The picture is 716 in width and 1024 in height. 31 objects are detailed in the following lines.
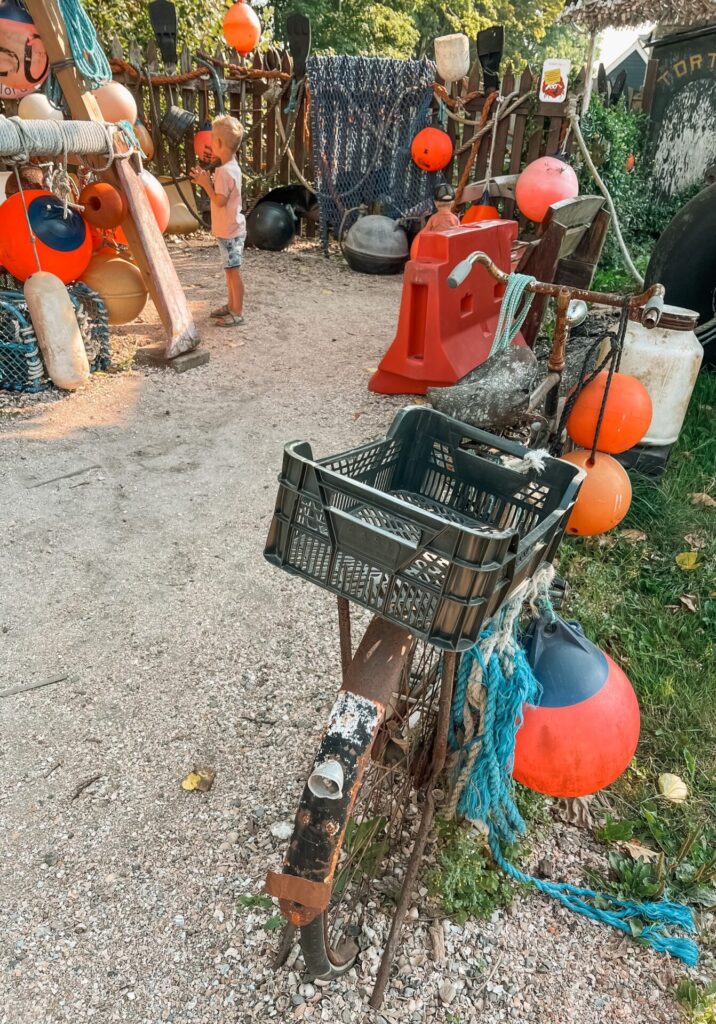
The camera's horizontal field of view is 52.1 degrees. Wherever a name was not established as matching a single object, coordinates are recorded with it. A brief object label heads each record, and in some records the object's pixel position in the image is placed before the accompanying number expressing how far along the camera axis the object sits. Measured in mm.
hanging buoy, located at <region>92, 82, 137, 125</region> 6930
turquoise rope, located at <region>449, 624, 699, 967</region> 1779
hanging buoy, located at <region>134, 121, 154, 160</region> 9133
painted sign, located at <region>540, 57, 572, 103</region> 8070
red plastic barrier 5074
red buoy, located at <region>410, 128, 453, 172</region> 9016
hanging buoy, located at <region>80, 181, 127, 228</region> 5660
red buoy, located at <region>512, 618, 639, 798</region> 1930
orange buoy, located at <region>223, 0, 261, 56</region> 9539
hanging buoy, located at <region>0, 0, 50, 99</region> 5461
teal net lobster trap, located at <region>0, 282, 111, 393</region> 4953
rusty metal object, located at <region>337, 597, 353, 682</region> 1817
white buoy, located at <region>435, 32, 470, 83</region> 8484
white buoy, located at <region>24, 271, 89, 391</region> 4992
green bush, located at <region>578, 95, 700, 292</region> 8734
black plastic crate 1359
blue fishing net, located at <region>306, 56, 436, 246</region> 9156
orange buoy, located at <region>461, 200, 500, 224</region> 8242
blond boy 6059
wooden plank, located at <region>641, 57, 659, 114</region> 9395
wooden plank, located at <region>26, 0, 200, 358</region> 5441
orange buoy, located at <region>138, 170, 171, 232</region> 6059
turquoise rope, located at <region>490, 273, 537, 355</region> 2904
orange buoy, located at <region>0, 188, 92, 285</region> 5008
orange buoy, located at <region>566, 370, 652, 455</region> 3250
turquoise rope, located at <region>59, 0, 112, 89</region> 5426
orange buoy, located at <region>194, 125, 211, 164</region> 9323
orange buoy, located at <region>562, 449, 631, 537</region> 3256
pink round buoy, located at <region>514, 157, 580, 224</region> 7773
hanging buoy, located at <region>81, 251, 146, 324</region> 5891
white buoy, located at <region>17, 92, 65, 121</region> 5531
